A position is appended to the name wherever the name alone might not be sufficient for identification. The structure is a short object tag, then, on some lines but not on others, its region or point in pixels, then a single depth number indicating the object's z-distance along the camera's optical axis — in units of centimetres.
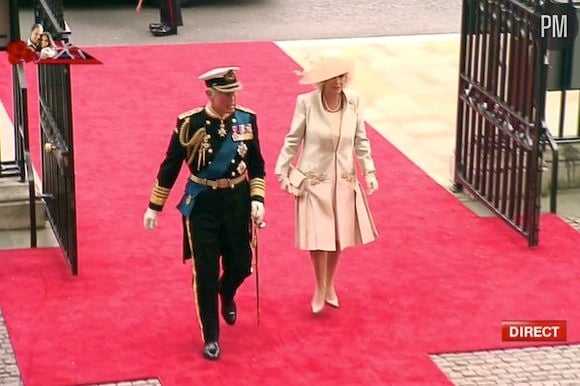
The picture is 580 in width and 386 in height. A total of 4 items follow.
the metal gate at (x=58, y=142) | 2087
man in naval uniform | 1834
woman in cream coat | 1952
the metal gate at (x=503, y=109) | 2275
